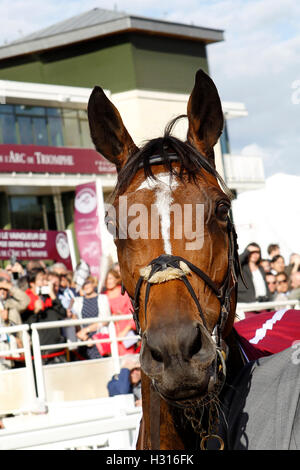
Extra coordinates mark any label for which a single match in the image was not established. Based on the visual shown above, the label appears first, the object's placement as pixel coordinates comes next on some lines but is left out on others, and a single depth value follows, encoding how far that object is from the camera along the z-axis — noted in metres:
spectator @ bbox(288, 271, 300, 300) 10.24
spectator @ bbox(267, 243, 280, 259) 11.45
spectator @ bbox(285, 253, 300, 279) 11.04
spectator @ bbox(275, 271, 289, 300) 10.50
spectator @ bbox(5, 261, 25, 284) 10.12
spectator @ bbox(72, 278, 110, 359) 8.33
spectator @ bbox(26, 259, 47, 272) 9.22
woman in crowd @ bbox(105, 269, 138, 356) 8.16
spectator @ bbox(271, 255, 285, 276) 10.90
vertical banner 14.10
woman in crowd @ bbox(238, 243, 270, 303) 9.76
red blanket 3.41
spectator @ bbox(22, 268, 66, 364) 8.05
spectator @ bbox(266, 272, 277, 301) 10.48
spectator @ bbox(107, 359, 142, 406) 7.29
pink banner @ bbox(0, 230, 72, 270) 12.12
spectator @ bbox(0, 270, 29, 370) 7.48
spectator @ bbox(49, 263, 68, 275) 10.55
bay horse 2.32
